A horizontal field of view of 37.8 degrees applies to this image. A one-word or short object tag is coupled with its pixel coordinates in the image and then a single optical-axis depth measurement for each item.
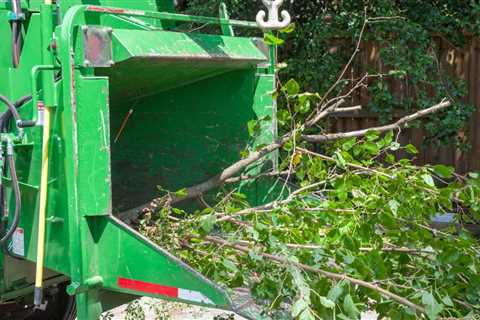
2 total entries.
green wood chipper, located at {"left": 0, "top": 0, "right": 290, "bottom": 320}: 2.66
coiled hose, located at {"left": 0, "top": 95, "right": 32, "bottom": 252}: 2.83
